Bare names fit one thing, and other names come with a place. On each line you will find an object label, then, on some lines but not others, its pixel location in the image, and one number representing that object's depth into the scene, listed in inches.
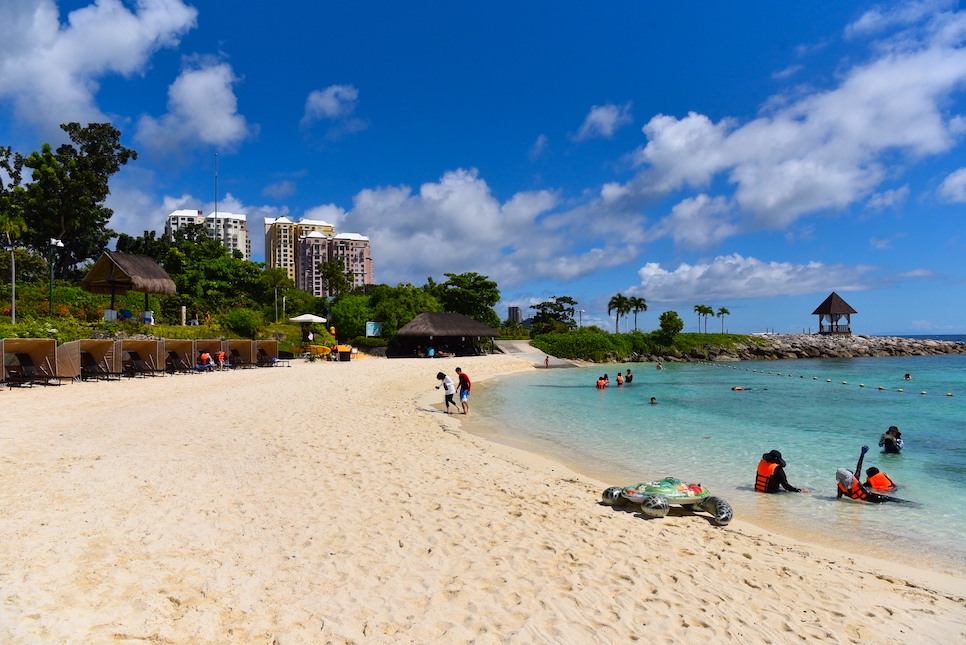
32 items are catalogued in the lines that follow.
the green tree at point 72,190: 1215.6
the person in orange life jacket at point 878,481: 316.8
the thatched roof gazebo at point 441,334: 1404.8
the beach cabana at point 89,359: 606.2
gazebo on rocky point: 2484.0
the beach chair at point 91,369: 650.8
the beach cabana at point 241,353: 922.1
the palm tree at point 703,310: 2888.8
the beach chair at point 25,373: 559.2
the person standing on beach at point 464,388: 545.0
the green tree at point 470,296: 1847.9
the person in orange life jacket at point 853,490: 300.4
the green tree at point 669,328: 2108.8
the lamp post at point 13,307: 861.2
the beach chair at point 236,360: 917.2
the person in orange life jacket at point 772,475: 313.6
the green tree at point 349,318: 1409.9
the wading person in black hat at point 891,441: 436.6
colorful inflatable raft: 243.0
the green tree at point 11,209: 970.7
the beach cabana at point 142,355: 715.4
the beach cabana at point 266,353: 979.9
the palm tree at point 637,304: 2743.6
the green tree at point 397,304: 1450.5
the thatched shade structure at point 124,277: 943.7
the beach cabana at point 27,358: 560.4
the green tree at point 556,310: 2285.7
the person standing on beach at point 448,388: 562.8
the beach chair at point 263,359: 976.9
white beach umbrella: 1224.0
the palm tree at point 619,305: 2748.5
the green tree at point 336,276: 2166.6
